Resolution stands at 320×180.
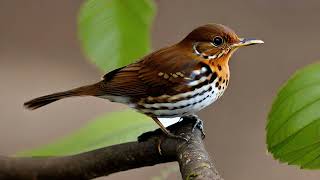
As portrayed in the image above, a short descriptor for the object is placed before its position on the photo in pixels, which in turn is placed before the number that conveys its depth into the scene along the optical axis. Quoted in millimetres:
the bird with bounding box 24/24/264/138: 4164
